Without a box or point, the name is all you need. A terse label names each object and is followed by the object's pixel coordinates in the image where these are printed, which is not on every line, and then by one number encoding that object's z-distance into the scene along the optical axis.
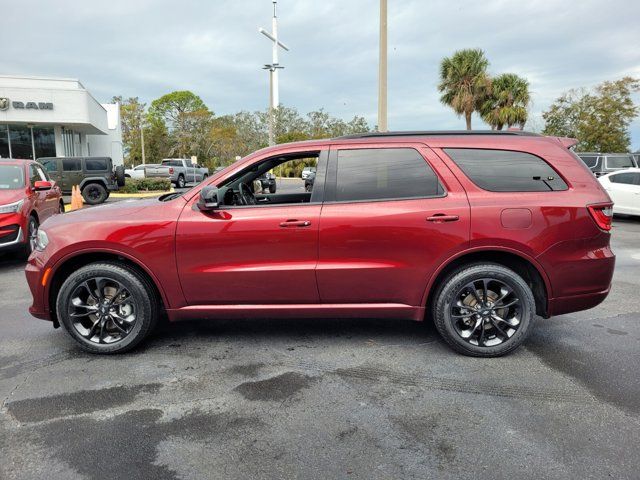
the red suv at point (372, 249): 3.86
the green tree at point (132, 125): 78.31
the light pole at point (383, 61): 9.38
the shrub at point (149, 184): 25.70
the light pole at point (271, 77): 28.00
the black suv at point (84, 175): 18.88
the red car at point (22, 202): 7.39
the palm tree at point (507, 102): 29.27
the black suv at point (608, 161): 18.45
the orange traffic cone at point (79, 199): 16.25
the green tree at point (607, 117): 33.81
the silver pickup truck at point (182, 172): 32.64
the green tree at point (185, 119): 73.19
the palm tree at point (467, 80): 29.23
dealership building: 25.05
